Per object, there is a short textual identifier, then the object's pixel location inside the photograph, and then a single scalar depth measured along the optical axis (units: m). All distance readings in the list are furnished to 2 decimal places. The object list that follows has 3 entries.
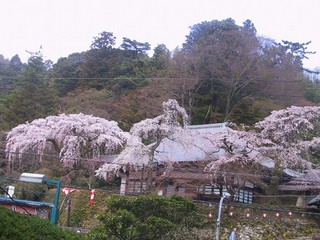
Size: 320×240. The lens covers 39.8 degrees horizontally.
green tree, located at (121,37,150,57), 35.82
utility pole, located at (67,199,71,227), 18.42
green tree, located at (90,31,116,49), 35.25
